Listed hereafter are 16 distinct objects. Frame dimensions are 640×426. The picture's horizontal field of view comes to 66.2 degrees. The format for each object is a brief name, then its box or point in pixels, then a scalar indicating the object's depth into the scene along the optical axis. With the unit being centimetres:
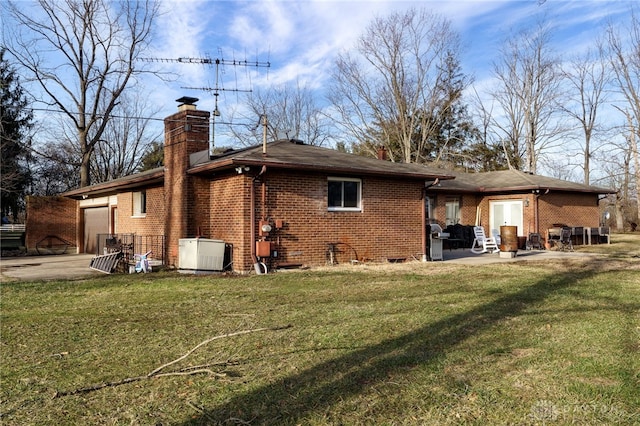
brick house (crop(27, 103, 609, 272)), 1183
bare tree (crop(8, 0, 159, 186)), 2694
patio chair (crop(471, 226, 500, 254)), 1794
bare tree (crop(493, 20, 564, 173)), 3684
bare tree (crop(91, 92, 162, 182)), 4128
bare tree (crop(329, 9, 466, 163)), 3466
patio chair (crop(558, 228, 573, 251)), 1845
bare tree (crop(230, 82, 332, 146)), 3978
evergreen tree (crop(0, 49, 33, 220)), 3056
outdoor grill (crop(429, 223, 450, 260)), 1486
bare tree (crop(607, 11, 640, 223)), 3171
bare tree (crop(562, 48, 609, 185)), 3800
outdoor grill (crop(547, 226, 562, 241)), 1969
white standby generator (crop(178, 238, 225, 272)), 1164
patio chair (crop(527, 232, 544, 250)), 1930
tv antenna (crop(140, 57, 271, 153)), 1685
